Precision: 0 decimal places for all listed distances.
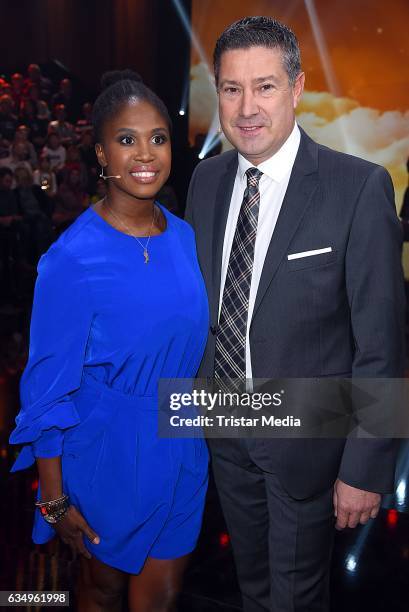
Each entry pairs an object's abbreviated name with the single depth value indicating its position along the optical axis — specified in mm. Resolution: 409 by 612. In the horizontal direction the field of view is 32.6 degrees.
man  1610
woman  1578
